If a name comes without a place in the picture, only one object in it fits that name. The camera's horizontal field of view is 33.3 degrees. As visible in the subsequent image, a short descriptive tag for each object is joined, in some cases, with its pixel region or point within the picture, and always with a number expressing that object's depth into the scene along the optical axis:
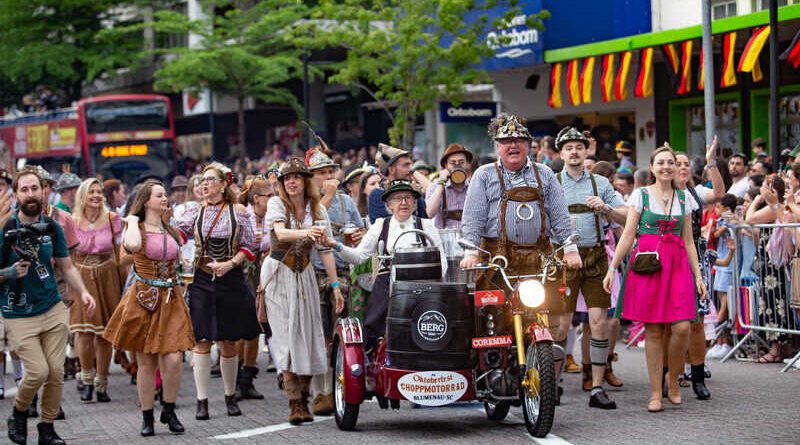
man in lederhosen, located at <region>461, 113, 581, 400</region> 9.56
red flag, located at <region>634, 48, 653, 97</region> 22.48
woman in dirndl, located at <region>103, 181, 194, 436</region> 10.09
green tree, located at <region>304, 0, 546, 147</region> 26.22
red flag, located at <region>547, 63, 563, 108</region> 25.85
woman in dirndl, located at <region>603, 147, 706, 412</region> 10.05
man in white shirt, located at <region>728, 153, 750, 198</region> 15.97
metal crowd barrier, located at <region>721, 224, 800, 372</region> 12.81
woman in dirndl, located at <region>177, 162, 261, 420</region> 10.63
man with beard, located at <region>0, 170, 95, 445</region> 9.45
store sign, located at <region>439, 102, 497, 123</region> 25.70
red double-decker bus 36.53
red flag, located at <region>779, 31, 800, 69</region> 17.44
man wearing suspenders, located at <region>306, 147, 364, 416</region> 10.63
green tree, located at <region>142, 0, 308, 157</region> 38.31
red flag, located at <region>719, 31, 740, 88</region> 19.97
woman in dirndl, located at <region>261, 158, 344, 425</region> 10.17
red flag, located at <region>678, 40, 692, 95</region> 21.30
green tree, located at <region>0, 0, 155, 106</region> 43.19
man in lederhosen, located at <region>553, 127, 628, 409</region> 10.70
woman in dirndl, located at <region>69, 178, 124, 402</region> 12.47
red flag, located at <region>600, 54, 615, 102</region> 23.89
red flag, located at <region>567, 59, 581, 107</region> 24.86
